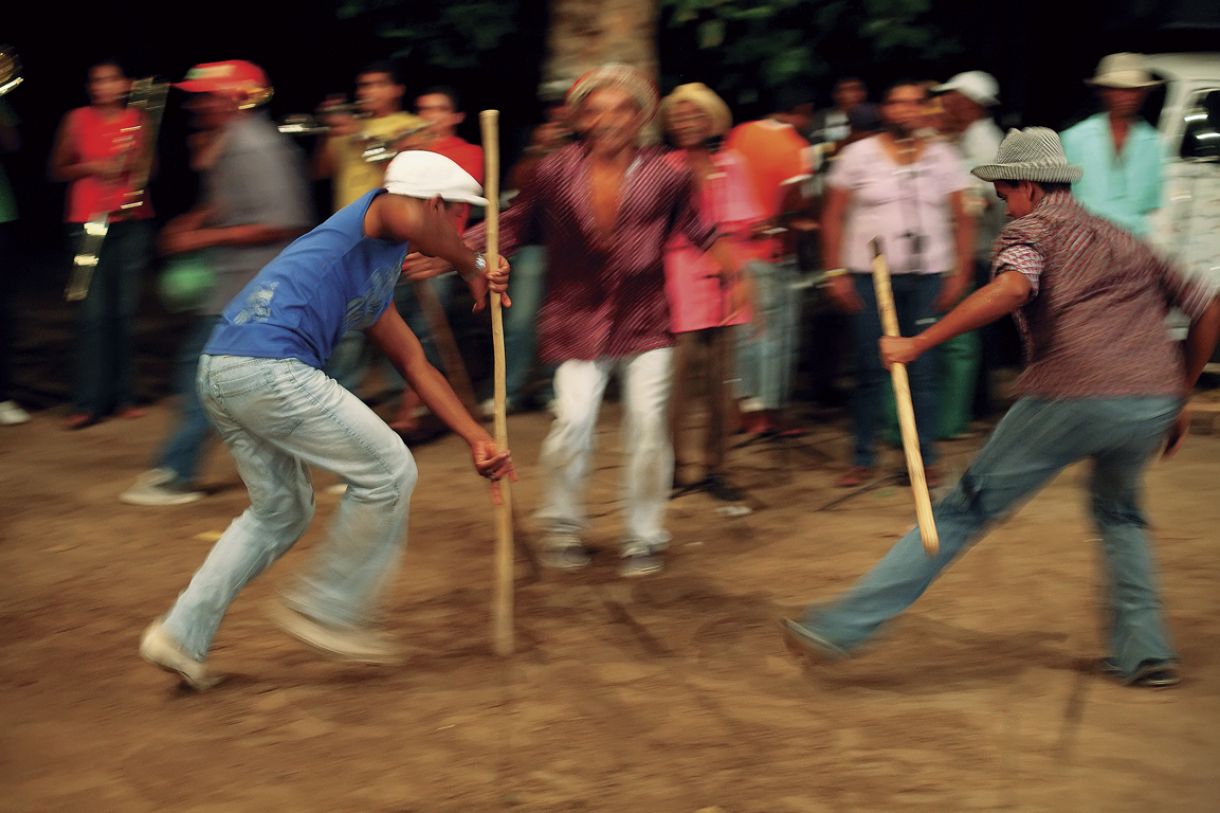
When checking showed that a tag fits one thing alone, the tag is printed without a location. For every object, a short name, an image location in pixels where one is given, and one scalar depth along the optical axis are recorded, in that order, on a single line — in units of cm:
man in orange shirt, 829
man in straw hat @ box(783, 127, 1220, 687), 478
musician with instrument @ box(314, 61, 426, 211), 850
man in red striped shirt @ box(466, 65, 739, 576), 621
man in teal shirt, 790
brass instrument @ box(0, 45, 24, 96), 877
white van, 929
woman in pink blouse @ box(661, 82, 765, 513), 732
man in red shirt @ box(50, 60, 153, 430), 868
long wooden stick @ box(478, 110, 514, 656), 539
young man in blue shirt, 494
